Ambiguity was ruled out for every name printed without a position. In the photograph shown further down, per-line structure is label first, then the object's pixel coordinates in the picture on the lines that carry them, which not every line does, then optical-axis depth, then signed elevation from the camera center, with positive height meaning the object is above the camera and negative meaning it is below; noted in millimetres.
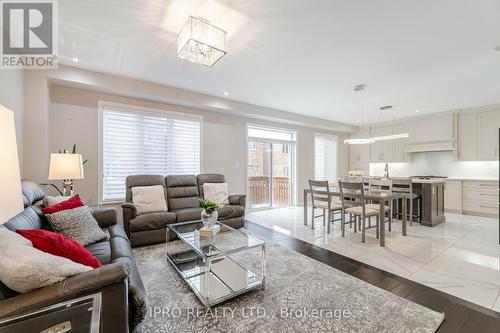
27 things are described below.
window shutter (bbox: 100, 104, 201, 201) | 3822 +458
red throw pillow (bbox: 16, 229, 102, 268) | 1280 -474
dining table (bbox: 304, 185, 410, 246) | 3109 -441
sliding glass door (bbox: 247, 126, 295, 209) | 5630 -53
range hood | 5568 +598
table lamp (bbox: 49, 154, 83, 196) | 2750 +15
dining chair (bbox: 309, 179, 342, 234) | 3789 -582
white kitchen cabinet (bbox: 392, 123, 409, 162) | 6438 +670
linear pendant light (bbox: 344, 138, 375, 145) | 4507 +585
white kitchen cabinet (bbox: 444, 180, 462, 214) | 5309 -718
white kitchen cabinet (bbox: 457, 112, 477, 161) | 5238 +791
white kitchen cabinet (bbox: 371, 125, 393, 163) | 6785 +694
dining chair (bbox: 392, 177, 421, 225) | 4273 -436
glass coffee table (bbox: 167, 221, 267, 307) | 1879 -1083
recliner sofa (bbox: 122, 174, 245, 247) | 3051 -682
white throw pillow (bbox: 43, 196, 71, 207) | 2340 -364
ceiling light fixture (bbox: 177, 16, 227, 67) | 2117 +1313
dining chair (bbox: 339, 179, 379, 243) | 3281 -617
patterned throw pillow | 2039 -564
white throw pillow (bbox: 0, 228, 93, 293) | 976 -473
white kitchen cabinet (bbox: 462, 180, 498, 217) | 4773 -698
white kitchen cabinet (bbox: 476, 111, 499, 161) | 4875 +781
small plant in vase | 2465 -525
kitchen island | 4176 -632
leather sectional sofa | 967 -615
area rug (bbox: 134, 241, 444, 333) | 1563 -1152
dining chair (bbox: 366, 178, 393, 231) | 3655 -346
